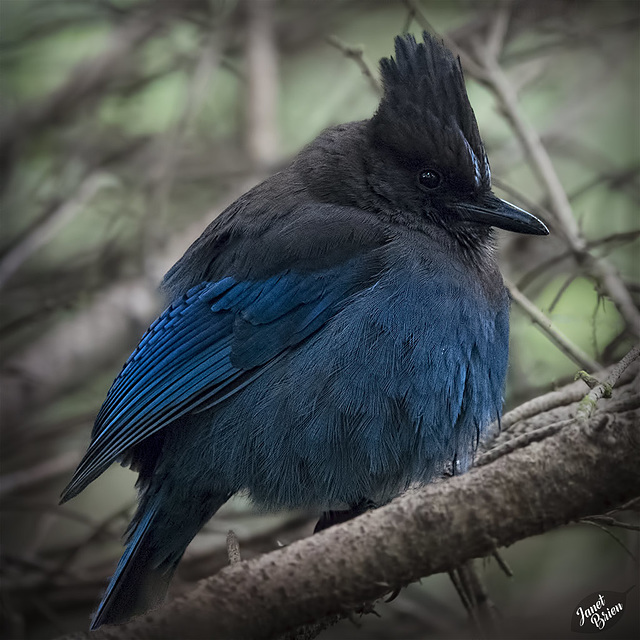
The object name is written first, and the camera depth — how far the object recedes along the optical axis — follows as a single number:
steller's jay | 6.70
